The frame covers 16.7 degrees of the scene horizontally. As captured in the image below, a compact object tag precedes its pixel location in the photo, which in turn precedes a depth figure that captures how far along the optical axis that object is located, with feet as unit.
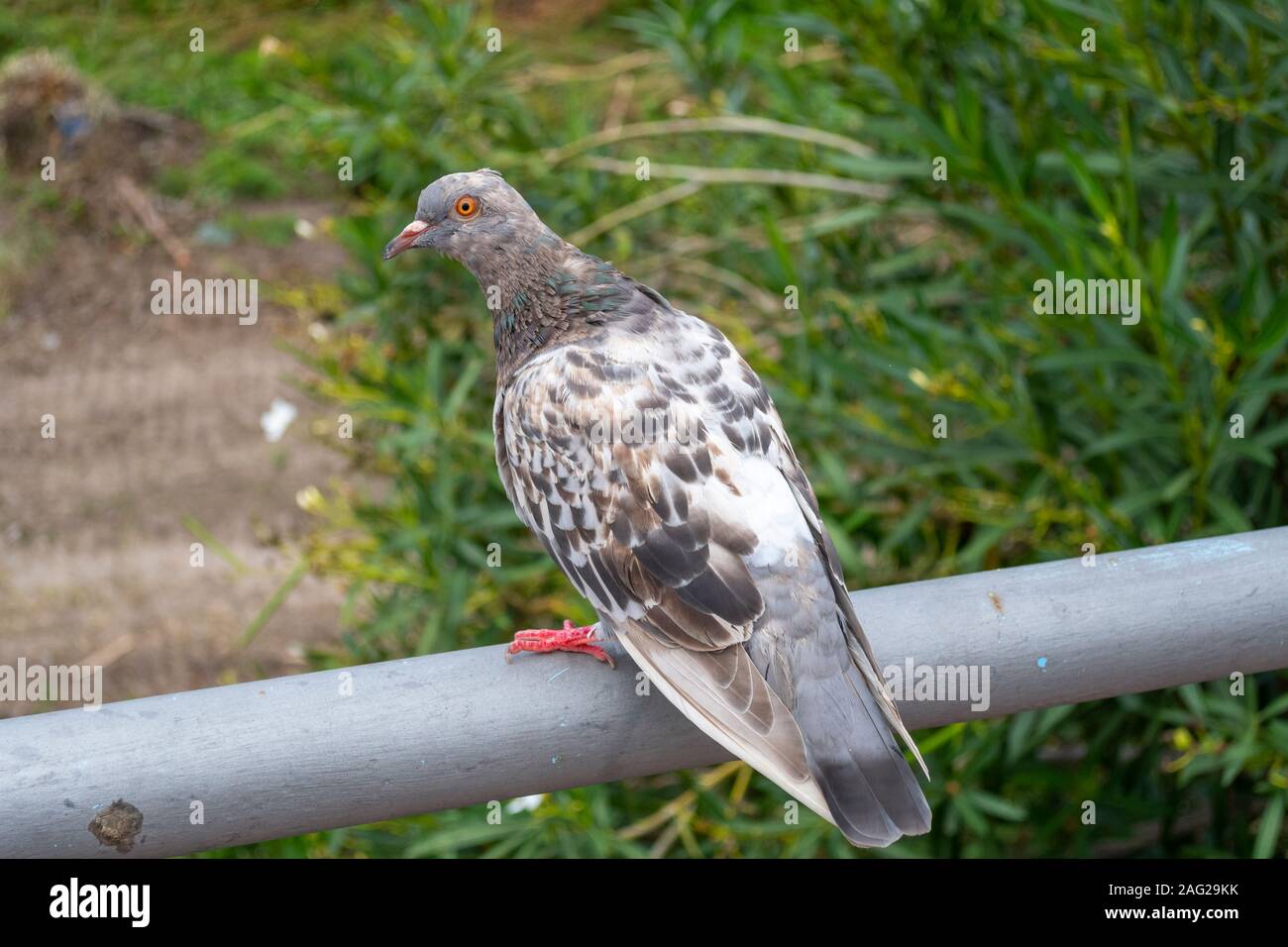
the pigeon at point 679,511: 4.63
